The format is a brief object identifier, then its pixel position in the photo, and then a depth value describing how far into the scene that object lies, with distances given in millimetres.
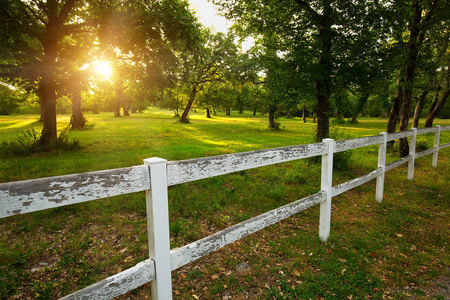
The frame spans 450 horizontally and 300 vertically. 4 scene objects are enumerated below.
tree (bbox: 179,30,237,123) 27797
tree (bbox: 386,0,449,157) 7656
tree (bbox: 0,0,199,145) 9266
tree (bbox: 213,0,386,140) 7113
